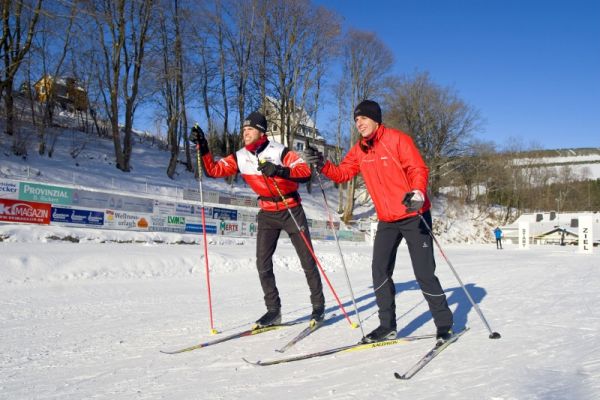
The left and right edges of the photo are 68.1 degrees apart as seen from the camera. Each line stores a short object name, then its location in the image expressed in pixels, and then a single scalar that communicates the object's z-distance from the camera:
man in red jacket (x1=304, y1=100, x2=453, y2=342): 3.57
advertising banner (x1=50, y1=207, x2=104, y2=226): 12.55
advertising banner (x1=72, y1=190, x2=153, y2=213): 13.24
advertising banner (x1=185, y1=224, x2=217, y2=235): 16.50
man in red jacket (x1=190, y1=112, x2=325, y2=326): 4.39
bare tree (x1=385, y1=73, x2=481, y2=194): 35.75
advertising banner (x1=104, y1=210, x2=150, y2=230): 13.92
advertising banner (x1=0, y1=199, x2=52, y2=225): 11.41
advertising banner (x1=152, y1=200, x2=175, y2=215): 15.45
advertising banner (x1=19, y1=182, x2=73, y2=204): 11.95
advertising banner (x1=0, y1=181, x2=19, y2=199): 11.53
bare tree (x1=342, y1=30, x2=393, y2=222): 29.00
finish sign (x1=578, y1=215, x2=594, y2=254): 21.00
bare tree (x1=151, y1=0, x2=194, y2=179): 24.02
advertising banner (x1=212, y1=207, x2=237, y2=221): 17.84
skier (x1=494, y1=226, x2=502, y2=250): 27.65
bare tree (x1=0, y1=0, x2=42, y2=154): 14.75
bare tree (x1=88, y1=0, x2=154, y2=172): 21.64
